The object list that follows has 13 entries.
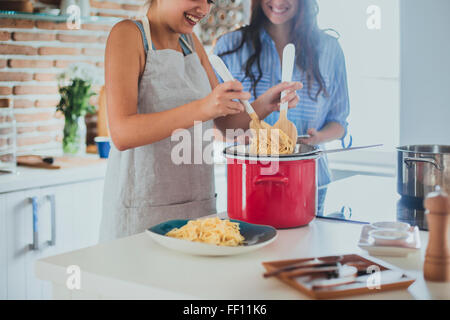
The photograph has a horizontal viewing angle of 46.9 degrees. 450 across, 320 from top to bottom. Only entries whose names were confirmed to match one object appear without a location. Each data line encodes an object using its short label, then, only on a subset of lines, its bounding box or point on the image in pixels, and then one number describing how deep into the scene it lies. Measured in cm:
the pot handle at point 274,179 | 121
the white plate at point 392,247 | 103
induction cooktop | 136
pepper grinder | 90
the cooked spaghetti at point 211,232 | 105
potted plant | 282
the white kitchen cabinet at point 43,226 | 221
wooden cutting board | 247
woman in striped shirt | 229
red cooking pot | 121
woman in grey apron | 157
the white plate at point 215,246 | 101
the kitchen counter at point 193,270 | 87
